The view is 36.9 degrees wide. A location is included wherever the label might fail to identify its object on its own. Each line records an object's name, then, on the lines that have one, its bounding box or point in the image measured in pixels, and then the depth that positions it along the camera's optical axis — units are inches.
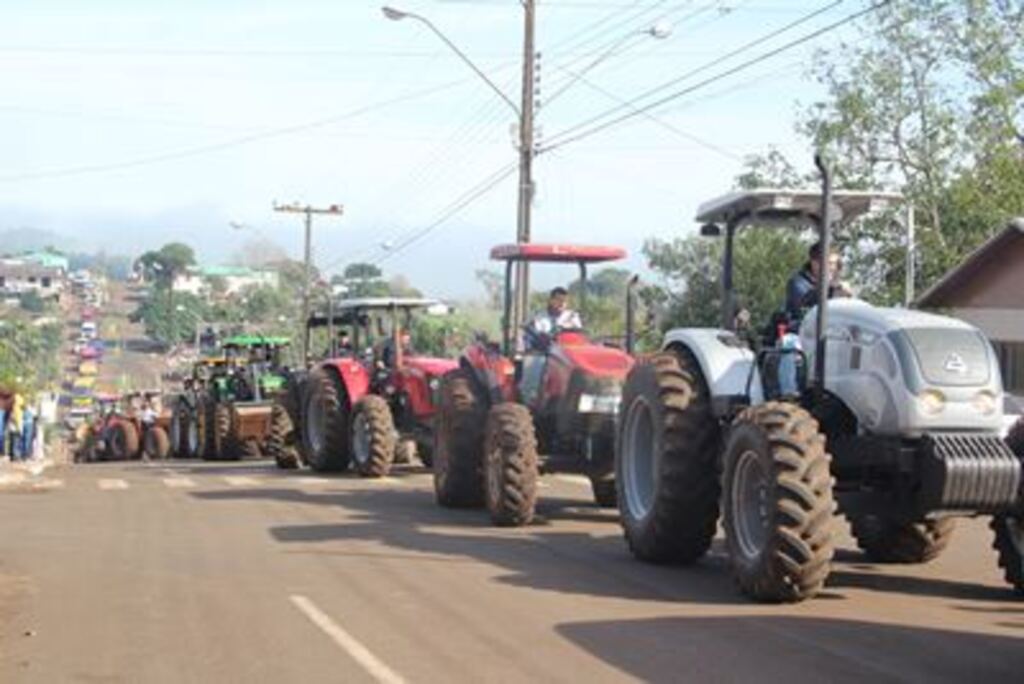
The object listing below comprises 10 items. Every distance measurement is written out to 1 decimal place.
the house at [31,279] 6540.4
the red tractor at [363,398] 805.2
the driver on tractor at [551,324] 629.9
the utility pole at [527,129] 1261.1
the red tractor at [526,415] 550.9
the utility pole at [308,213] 2375.5
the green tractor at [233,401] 1161.4
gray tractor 371.2
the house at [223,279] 6407.5
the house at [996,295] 1138.0
